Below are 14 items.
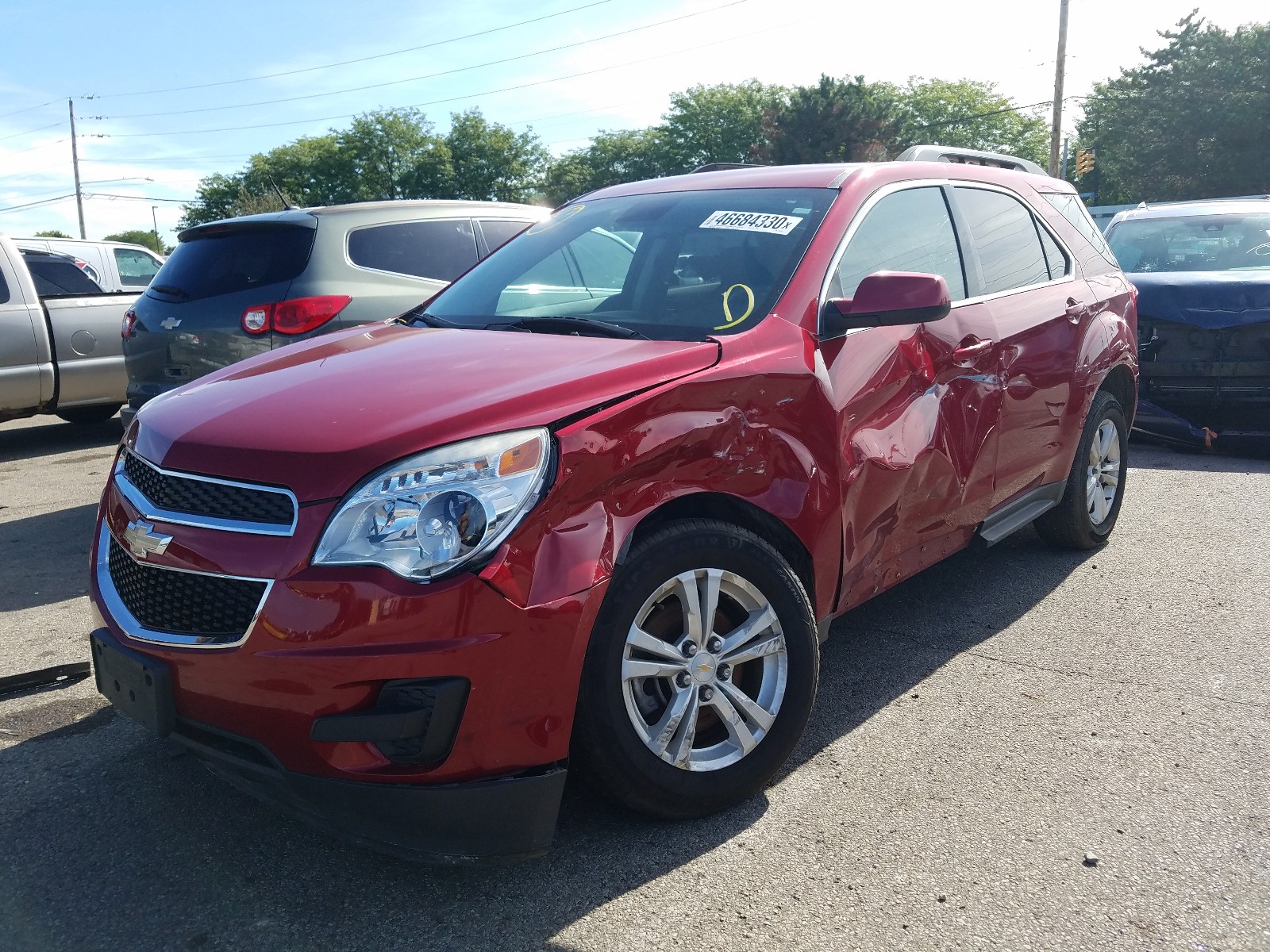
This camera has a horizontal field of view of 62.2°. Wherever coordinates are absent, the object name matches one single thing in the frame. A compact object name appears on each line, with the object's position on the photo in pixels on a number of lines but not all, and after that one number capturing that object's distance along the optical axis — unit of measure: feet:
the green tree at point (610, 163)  283.38
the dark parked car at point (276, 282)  18.99
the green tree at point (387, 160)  274.77
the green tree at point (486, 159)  276.82
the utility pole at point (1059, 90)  106.42
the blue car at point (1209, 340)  24.03
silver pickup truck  28.71
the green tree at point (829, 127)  193.88
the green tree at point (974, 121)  250.98
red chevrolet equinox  7.41
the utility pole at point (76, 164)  219.61
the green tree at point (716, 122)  268.62
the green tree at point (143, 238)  273.13
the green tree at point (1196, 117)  147.74
